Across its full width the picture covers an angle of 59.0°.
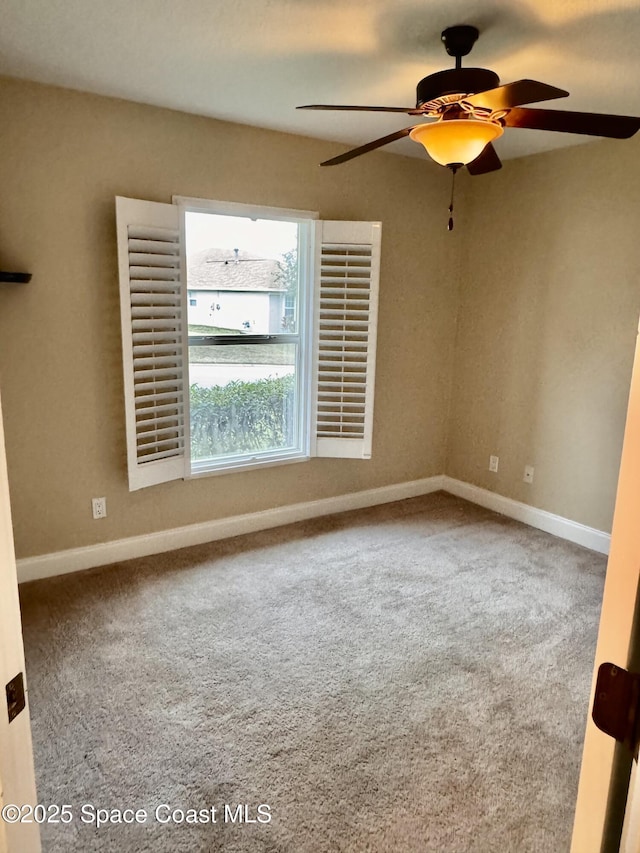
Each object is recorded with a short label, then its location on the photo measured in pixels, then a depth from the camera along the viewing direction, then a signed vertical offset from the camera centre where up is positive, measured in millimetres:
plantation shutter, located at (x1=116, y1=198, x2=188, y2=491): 2907 -130
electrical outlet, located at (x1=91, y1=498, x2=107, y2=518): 3184 -1082
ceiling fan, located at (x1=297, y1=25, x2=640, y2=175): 1767 +677
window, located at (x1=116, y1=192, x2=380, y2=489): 3045 -125
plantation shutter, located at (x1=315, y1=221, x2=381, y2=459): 3617 -100
